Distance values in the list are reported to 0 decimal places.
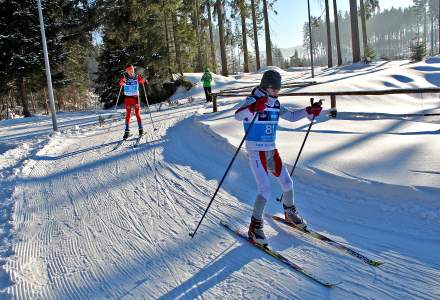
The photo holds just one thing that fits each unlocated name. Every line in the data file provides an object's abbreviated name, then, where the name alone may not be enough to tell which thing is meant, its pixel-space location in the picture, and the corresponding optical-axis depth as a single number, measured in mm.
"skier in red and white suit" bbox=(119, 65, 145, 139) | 11508
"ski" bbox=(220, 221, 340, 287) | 3696
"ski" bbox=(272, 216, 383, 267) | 3941
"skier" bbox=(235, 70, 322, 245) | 4559
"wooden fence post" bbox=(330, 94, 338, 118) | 11859
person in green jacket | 20250
